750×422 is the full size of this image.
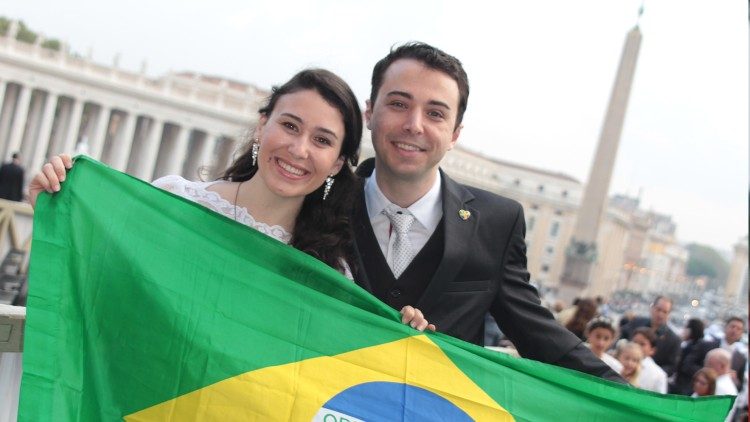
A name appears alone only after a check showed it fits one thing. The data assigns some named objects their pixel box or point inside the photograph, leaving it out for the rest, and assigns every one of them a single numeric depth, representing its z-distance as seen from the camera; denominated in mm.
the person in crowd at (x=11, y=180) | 15305
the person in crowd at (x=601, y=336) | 6883
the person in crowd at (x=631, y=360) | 7148
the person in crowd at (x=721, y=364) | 7895
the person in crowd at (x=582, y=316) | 8133
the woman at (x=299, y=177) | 2809
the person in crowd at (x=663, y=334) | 8938
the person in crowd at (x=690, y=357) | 8875
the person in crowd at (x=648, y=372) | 7348
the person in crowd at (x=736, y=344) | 9749
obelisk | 30562
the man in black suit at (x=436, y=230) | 3008
